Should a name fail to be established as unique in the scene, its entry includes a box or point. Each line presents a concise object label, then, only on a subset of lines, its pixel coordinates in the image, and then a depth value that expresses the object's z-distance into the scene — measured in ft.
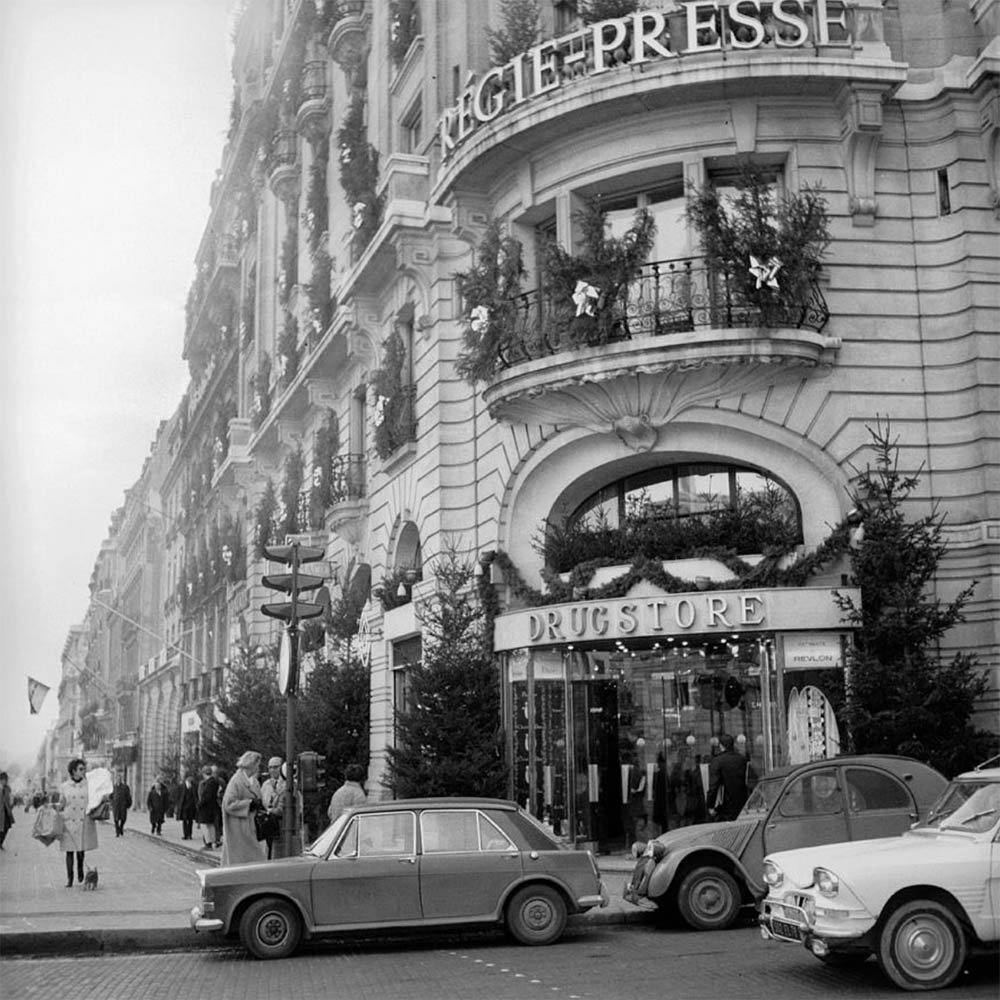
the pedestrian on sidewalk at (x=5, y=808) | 86.74
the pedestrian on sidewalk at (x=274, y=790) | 65.63
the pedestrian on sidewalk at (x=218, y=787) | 98.27
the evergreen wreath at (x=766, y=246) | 66.95
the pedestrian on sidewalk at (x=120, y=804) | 136.15
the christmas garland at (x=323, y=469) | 111.65
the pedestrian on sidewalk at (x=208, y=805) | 97.60
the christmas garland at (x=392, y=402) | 91.40
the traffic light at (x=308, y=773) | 58.95
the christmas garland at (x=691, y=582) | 66.54
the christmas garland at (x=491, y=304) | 75.31
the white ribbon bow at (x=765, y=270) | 66.74
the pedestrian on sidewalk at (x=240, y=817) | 55.67
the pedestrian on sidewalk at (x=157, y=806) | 131.13
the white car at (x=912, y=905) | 34.35
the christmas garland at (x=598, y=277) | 70.38
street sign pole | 55.93
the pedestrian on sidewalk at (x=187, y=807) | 116.67
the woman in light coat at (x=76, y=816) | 66.54
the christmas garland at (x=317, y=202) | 125.18
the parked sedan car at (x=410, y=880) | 43.65
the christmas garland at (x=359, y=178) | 100.83
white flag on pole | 103.74
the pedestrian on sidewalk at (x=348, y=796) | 58.13
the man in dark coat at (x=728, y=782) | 63.31
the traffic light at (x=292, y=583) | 57.30
